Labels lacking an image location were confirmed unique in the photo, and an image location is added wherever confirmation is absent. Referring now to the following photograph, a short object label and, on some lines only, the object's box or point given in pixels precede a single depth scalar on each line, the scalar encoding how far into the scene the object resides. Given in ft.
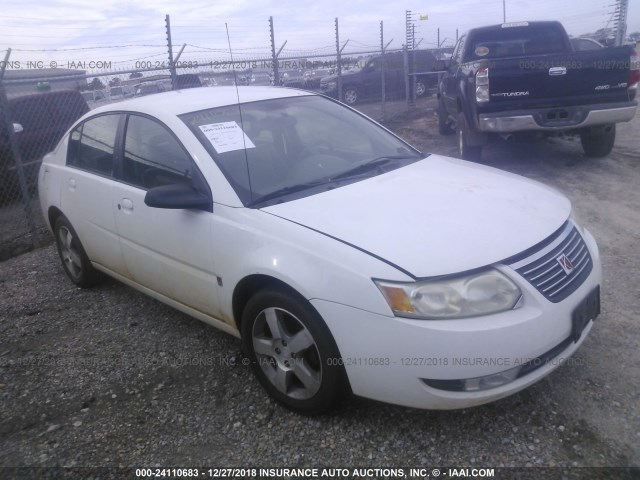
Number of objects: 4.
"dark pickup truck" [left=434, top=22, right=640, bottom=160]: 21.24
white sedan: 7.63
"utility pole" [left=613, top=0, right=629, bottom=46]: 40.65
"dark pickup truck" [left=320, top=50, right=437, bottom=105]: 53.98
